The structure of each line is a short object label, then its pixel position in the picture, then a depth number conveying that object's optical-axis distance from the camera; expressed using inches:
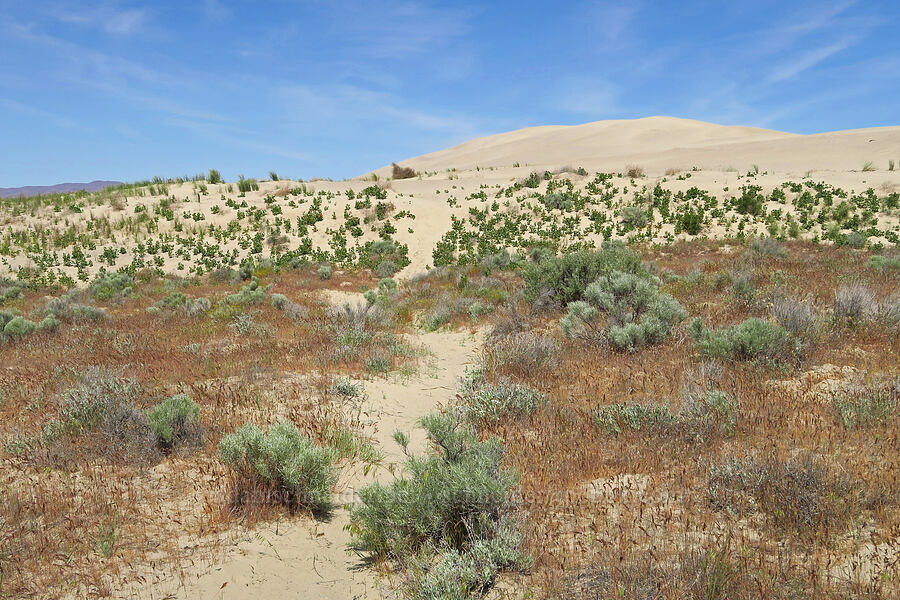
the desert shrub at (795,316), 285.0
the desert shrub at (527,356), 301.0
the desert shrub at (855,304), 309.7
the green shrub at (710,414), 193.1
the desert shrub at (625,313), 316.5
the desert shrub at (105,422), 205.9
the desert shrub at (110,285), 704.4
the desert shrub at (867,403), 186.4
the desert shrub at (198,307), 517.1
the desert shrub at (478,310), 470.3
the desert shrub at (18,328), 417.1
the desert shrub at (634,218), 914.7
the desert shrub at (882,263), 491.5
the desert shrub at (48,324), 443.8
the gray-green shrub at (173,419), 212.7
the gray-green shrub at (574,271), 440.8
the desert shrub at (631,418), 204.4
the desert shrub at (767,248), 658.2
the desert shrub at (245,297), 563.2
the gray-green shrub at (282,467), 173.6
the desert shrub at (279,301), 526.1
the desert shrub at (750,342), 263.1
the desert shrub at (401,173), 1814.7
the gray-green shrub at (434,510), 144.9
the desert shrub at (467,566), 123.1
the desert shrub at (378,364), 332.1
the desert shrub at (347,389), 281.4
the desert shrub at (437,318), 468.1
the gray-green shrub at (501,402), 238.4
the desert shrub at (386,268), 821.9
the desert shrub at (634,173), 1198.3
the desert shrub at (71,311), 511.8
